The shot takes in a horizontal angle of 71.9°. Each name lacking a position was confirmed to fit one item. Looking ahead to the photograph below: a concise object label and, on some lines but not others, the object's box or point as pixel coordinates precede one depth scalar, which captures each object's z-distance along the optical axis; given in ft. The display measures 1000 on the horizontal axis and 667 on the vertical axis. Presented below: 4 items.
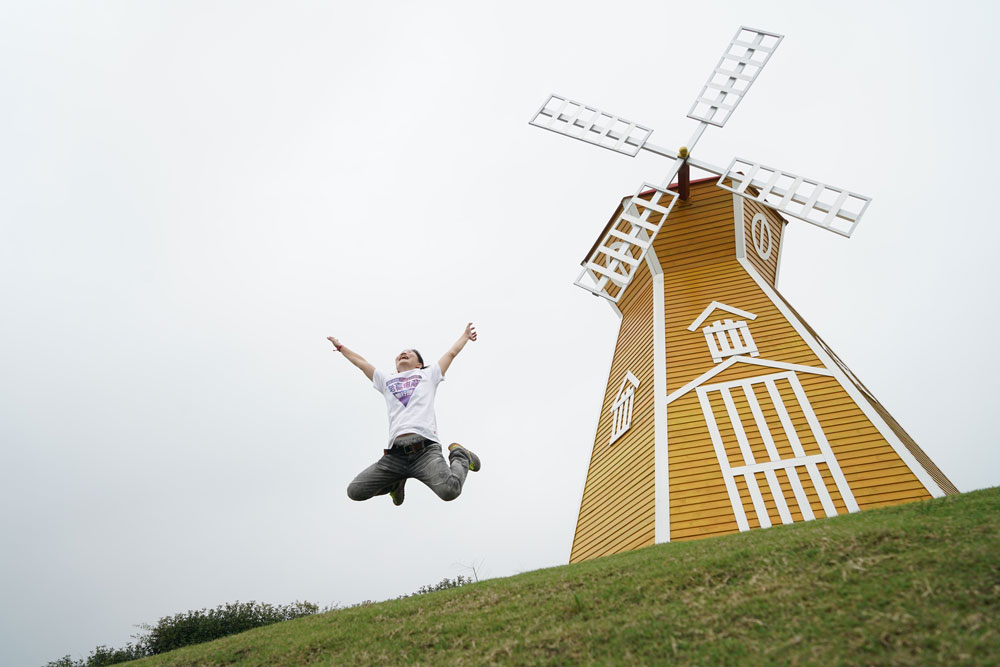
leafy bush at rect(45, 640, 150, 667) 34.35
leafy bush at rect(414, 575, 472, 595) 36.67
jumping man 22.47
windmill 33.81
